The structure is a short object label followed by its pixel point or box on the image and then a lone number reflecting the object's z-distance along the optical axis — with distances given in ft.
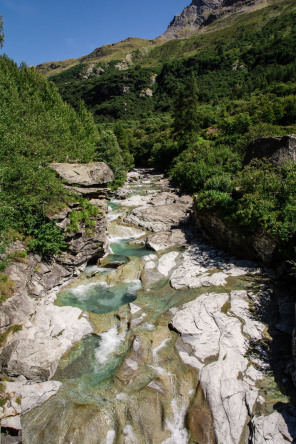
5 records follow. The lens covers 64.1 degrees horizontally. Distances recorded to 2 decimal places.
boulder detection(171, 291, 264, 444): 28.30
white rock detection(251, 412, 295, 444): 25.30
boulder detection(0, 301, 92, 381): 33.60
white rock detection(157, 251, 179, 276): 59.38
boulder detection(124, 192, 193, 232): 87.50
